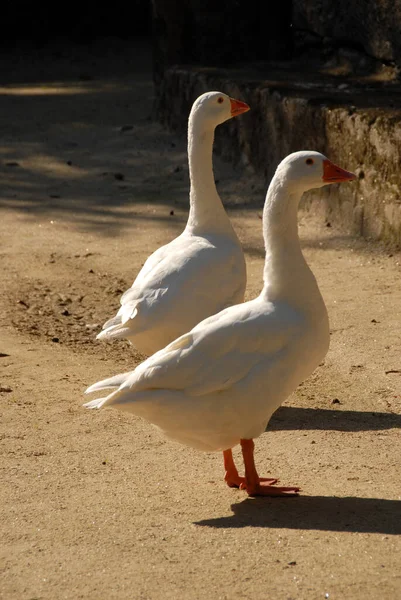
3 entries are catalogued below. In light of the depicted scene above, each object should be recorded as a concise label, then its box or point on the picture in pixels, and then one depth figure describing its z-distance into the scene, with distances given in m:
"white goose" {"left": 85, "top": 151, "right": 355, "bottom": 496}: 6.81
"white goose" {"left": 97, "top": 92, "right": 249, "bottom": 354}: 8.35
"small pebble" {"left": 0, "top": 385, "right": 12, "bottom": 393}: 9.23
